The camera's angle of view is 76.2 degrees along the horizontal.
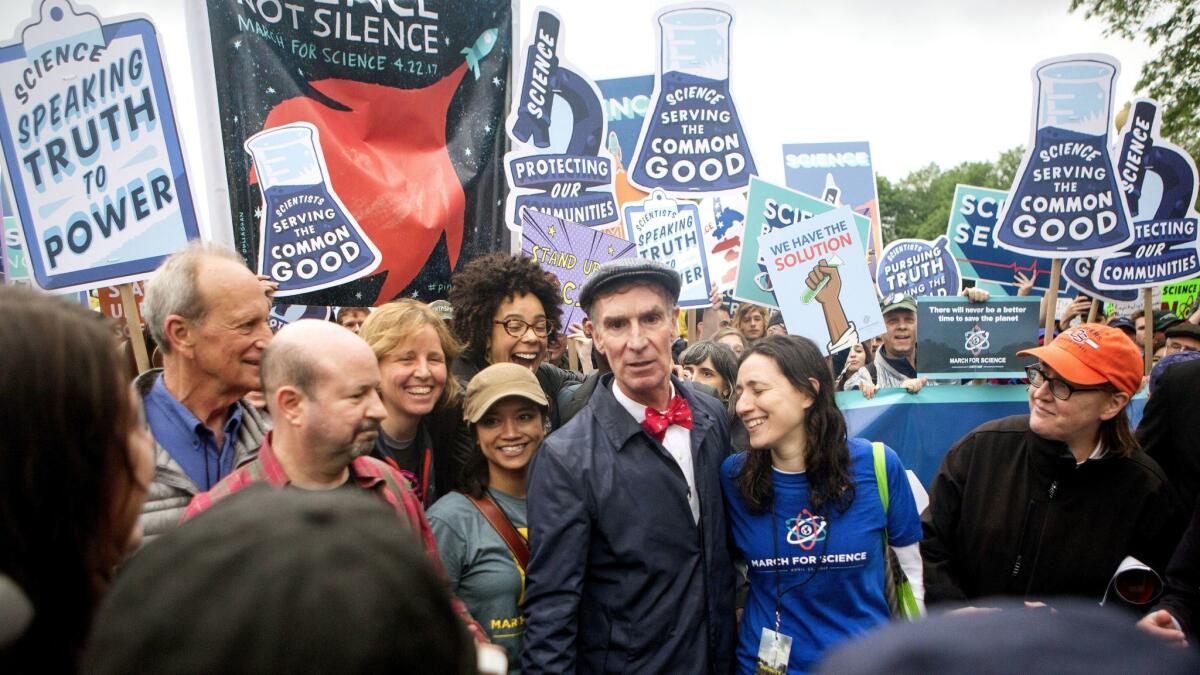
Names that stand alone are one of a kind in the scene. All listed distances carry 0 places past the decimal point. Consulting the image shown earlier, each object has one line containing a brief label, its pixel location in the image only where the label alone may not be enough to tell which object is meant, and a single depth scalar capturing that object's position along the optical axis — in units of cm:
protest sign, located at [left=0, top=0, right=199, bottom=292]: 311
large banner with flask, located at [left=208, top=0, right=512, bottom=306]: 356
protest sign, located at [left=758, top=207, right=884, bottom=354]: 487
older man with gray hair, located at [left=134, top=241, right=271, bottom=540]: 229
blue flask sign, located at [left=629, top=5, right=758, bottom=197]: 552
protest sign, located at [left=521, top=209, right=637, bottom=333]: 445
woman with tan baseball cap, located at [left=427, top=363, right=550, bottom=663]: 239
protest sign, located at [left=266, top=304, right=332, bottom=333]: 475
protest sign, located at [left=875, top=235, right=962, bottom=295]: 880
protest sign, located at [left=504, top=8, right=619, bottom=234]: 440
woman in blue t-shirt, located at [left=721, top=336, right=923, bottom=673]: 240
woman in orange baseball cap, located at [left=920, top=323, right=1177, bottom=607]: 255
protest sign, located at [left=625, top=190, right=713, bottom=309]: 610
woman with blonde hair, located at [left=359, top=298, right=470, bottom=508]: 285
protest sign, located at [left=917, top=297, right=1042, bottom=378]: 474
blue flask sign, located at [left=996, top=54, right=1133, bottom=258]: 544
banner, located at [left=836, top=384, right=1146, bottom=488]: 482
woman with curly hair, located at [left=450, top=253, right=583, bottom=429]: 357
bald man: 204
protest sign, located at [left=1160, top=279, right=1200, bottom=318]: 934
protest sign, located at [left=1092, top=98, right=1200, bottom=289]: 650
